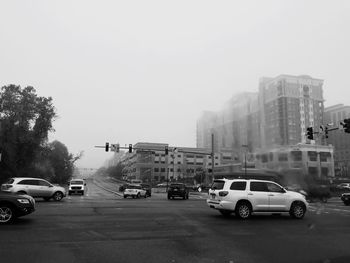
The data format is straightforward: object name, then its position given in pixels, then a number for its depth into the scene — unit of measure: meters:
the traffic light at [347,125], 25.46
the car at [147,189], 43.02
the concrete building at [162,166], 134.38
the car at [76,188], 40.34
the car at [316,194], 34.34
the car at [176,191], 34.92
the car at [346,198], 29.88
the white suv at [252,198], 15.60
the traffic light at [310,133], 27.83
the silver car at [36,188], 25.23
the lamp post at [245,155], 41.56
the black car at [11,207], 12.69
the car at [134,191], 36.42
